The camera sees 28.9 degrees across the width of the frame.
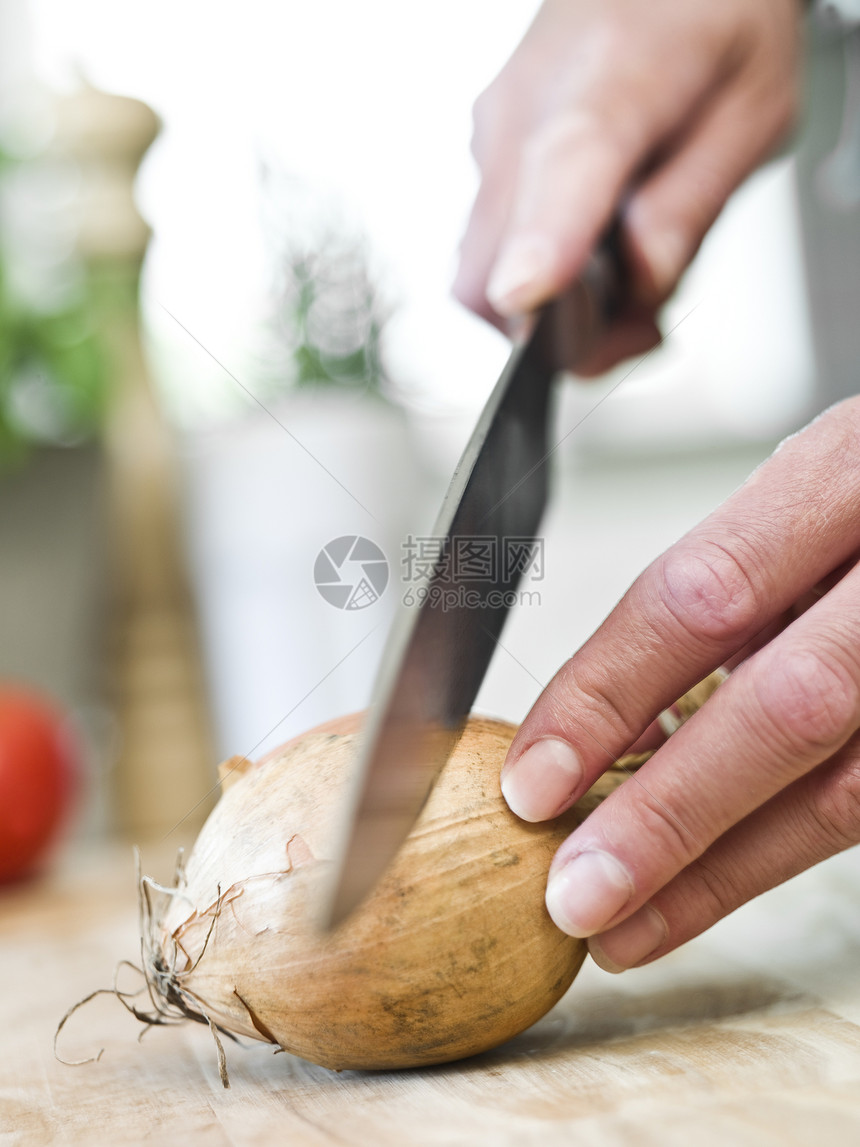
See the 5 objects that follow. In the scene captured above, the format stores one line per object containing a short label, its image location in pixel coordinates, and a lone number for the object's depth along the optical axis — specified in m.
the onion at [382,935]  0.27
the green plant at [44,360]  0.75
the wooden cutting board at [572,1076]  0.25
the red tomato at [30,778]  0.56
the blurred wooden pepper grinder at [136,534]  0.68
